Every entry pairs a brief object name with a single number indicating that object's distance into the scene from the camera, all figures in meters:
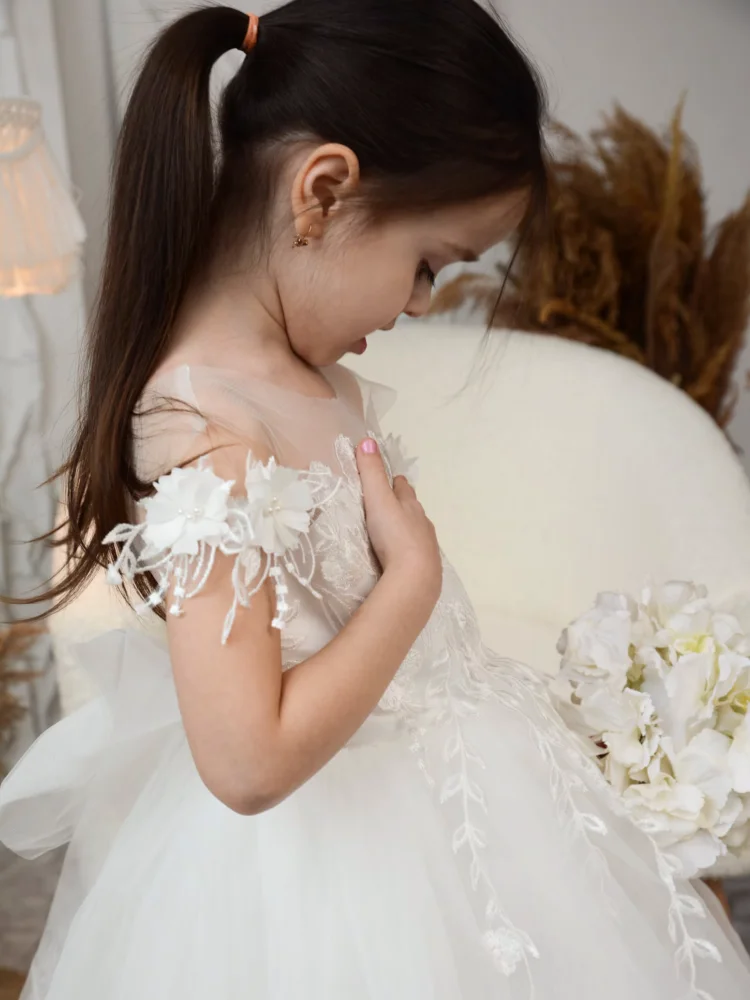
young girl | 0.55
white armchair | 1.17
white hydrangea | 0.74
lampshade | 1.10
